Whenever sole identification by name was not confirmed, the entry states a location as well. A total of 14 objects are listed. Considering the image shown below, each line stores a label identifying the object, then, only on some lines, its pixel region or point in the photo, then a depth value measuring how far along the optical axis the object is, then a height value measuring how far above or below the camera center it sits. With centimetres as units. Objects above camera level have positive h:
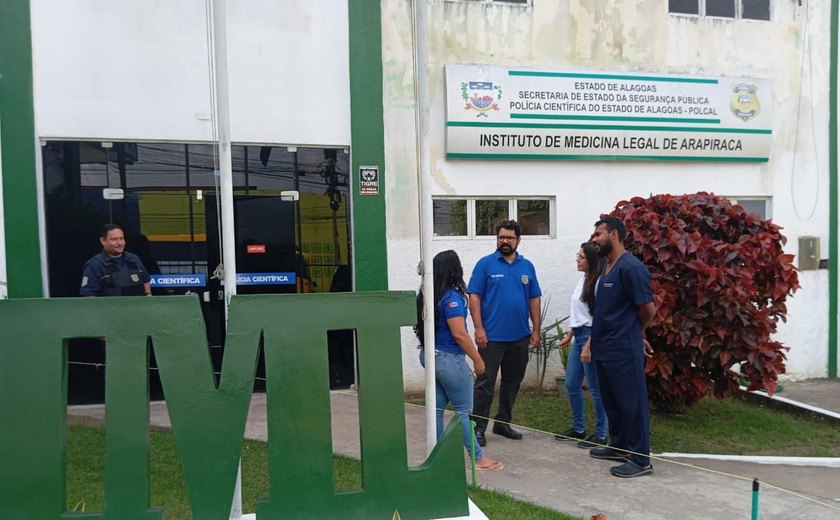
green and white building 575 +103
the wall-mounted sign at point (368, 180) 635 +53
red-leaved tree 509 -57
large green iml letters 282 -80
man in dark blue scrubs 419 -75
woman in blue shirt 392 -69
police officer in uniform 527 -29
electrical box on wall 755 -38
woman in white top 489 -101
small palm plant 655 -121
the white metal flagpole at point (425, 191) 340 +21
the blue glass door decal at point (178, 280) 597 -42
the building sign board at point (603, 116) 652 +122
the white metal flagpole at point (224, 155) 314 +41
